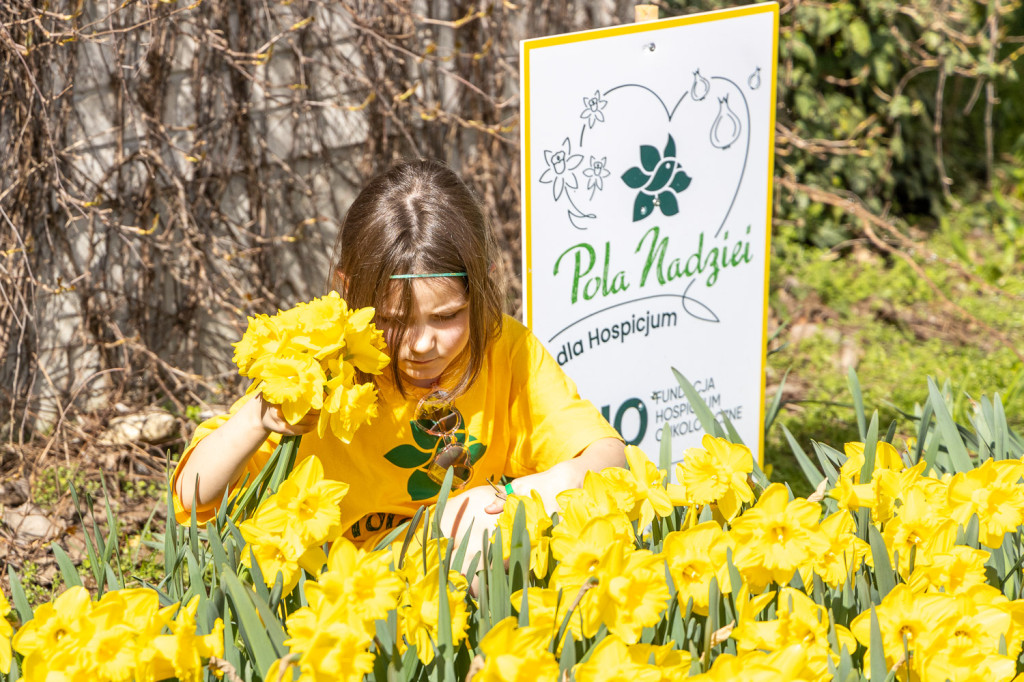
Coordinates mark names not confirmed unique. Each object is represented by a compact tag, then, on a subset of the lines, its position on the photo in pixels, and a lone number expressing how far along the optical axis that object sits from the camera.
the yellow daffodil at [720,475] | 3.03
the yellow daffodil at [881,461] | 3.12
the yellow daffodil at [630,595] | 2.86
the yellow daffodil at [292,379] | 3.00
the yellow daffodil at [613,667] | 2.82
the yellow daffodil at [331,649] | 2.81
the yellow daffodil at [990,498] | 3.05
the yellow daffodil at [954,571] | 2.97
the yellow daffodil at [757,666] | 2.85
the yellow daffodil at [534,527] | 3.00
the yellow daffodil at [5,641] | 2.90
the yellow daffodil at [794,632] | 2.89
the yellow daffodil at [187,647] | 2.84
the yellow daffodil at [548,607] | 2.90
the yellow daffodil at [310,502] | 2.97
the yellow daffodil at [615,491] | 3.01
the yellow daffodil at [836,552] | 2.98
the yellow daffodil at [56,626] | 2.85
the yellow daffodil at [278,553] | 2.96
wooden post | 3.75
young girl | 3.29
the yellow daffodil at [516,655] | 2.79
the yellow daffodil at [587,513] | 2.96
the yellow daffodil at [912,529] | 3.03
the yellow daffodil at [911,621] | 2.91
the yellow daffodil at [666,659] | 2.88
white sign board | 3.65
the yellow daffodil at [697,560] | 2.95
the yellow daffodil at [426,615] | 2.90
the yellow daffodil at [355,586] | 2.85
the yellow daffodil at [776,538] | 2.95
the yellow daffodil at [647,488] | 3.03
